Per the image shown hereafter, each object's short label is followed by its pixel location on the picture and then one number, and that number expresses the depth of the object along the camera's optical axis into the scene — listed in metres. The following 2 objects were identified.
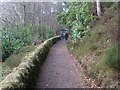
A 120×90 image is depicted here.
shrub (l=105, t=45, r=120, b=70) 5.95
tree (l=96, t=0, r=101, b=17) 12.30
